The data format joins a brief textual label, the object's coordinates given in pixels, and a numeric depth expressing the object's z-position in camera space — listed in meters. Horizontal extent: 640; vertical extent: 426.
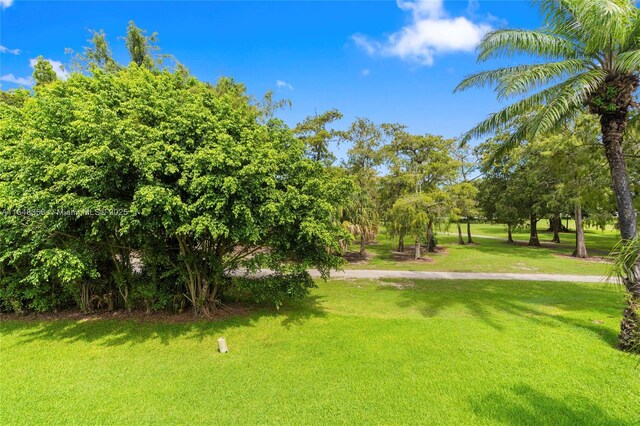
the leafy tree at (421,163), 20.81
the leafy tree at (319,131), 18.50
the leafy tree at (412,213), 19.09
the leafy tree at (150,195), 6.78
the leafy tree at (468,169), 22.43
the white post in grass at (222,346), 7.61
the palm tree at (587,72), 6.90
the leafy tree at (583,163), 11.01
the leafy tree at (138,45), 17.91
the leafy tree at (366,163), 19.97
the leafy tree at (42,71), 14.02
